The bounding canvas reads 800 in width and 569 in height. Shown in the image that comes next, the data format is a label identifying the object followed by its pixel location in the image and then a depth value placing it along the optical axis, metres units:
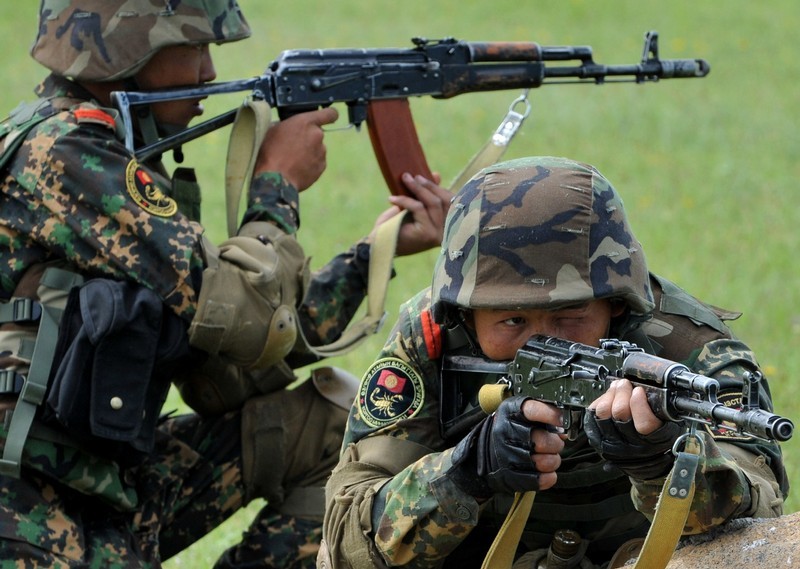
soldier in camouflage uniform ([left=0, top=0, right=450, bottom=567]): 8.62
